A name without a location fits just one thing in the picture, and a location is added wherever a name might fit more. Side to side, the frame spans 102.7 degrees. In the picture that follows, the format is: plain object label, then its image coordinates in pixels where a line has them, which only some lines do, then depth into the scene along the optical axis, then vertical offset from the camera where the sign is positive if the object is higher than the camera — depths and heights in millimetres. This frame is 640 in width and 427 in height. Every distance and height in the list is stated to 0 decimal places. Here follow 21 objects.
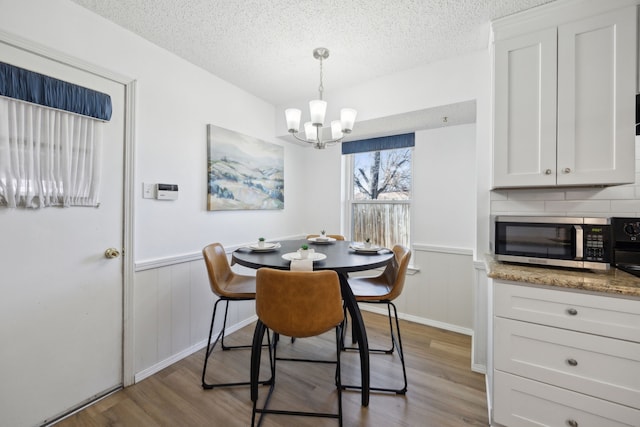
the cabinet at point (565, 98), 1377 +677
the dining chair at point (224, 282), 1819 -570
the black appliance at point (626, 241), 1514 -162
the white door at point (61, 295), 1368 -506
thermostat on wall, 1982 +157
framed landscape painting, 2404 +421
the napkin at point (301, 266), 1511 -318
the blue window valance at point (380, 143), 2984 +858
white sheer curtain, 1338 +312
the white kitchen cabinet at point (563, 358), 1154 -708
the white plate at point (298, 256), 1710 -304
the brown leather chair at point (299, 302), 1336 -485
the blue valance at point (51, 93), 1324 +678
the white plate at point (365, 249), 1953 -279
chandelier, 1881 +708
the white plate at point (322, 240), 2455 -267
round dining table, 1591 -320
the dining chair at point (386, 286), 1796 -585
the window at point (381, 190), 3117 +290
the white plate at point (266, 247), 2041 -290
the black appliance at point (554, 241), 1354 -154
